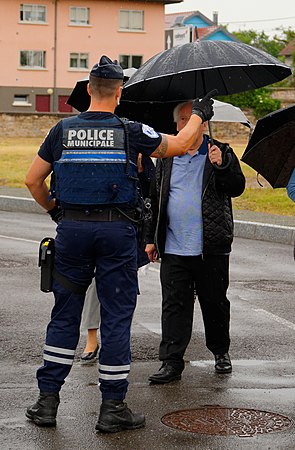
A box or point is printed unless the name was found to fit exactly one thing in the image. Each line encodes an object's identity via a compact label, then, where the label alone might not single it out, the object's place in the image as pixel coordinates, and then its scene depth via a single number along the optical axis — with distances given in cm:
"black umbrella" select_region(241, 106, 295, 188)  1029
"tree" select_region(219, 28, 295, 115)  9094
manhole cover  881
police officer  869
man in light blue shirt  1072
